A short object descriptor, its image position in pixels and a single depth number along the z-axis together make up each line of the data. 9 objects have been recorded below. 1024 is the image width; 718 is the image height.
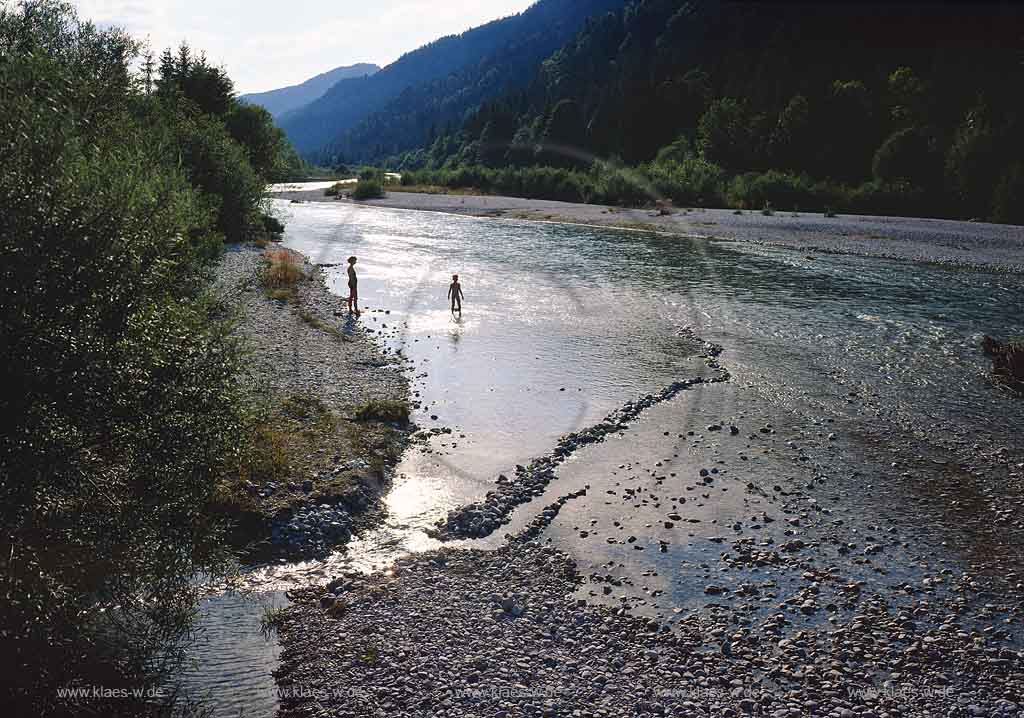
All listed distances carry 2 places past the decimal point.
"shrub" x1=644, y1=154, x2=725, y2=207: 84.94
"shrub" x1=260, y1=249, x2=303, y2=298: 37.58
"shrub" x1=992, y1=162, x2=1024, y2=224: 60.25
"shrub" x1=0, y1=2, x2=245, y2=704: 8.79
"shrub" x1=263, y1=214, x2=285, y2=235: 64.62
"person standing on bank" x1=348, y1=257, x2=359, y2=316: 32.68
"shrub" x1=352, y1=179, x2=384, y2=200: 110.75
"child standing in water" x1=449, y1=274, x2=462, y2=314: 33.43
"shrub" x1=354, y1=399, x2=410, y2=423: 19.80
